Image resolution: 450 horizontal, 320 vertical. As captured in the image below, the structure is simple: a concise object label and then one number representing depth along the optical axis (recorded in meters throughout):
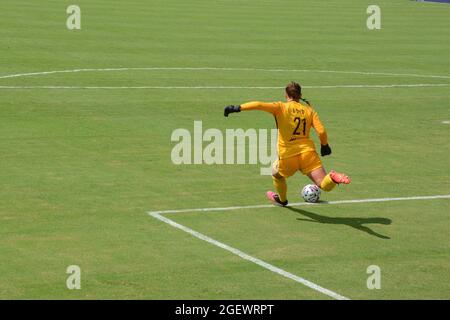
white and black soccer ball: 16.11
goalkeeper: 15.22
